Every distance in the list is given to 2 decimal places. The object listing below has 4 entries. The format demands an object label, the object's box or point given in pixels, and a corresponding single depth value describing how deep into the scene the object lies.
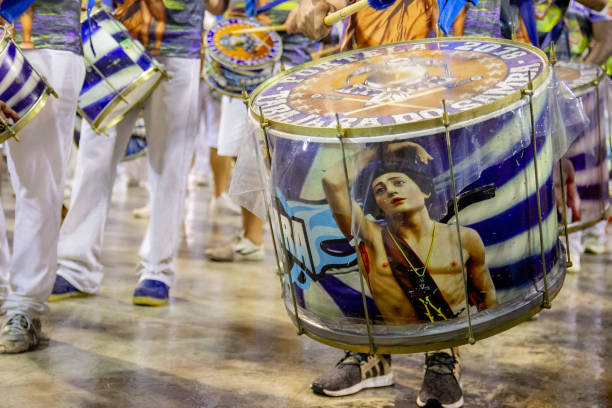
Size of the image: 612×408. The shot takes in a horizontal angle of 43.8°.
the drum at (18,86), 2.28
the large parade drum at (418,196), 1.65
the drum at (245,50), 3.93
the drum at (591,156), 2.82
